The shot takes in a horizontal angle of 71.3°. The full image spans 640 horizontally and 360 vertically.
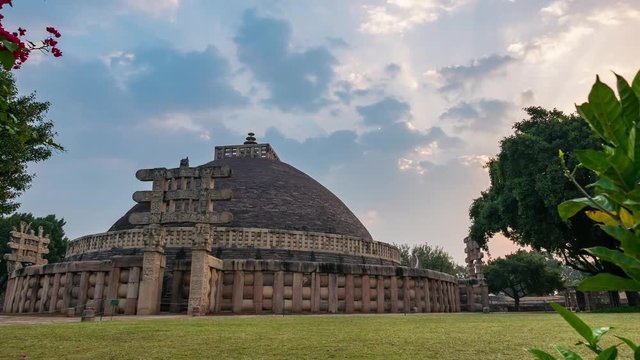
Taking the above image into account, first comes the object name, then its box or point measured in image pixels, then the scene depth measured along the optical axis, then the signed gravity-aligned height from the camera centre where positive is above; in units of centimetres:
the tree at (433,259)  5406 +496
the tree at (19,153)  1421 +465
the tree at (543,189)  2195 +553
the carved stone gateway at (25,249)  2739 +303
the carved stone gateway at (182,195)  1586 +368
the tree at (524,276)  4359 +241
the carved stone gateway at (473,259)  2648 +252
